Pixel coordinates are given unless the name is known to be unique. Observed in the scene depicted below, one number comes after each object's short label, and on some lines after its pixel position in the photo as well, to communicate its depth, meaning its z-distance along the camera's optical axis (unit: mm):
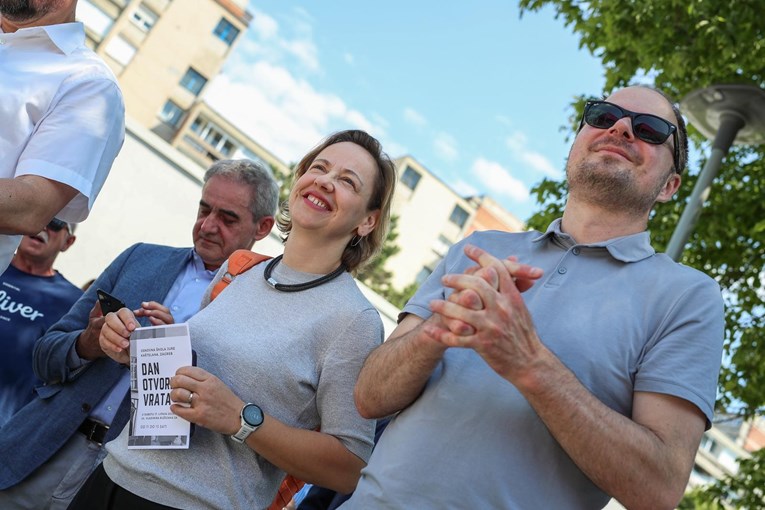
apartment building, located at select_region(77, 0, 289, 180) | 44656
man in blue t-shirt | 4129
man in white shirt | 2363
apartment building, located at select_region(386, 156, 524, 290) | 58625
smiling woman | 2271
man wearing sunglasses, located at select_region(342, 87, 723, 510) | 1704
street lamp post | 6473
